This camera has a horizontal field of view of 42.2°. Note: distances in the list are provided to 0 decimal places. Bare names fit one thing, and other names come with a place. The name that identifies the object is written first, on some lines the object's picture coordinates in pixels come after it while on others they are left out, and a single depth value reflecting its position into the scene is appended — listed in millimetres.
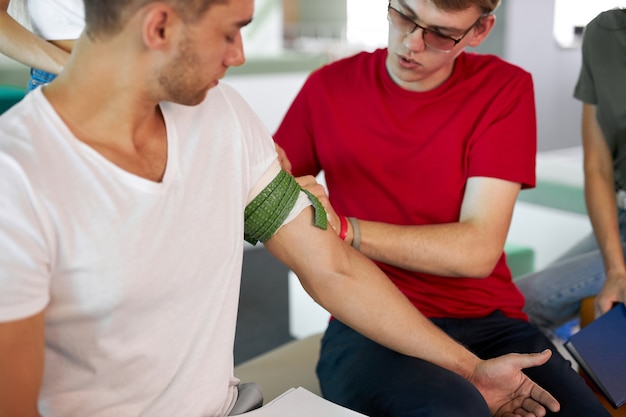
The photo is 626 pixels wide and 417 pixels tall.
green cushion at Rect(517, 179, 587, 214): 3070
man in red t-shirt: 1571
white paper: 1201
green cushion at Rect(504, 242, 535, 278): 2764
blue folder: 1559
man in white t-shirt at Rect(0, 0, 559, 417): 938
